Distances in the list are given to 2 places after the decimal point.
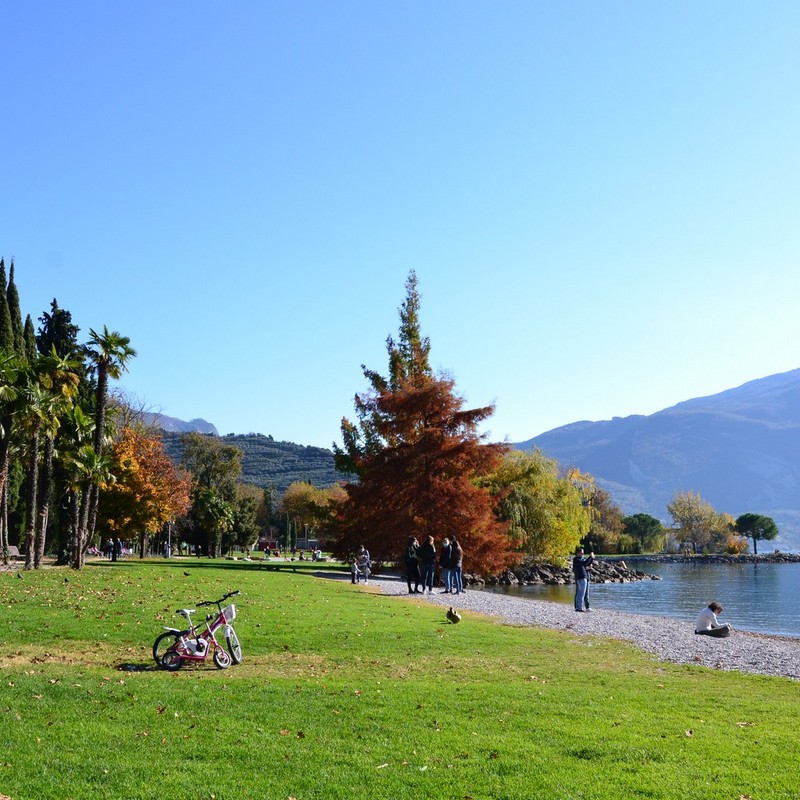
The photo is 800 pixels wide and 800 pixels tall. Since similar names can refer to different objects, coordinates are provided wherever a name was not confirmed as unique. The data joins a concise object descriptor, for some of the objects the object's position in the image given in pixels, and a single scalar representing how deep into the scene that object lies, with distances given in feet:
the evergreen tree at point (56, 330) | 215.67
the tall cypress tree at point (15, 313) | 188.85
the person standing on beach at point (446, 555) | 108.78
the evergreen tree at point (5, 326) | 181.06
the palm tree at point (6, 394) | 108.78
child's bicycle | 44.78
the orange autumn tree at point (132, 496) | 163.84
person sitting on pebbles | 78.07
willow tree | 203.00
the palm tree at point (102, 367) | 132.26
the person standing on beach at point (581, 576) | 92.43
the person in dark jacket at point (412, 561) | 107.70
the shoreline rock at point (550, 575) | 194.18
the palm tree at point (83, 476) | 126.72
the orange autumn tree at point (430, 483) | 138.51
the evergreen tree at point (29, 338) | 196.44
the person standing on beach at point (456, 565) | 108.99
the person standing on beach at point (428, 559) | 105.91
